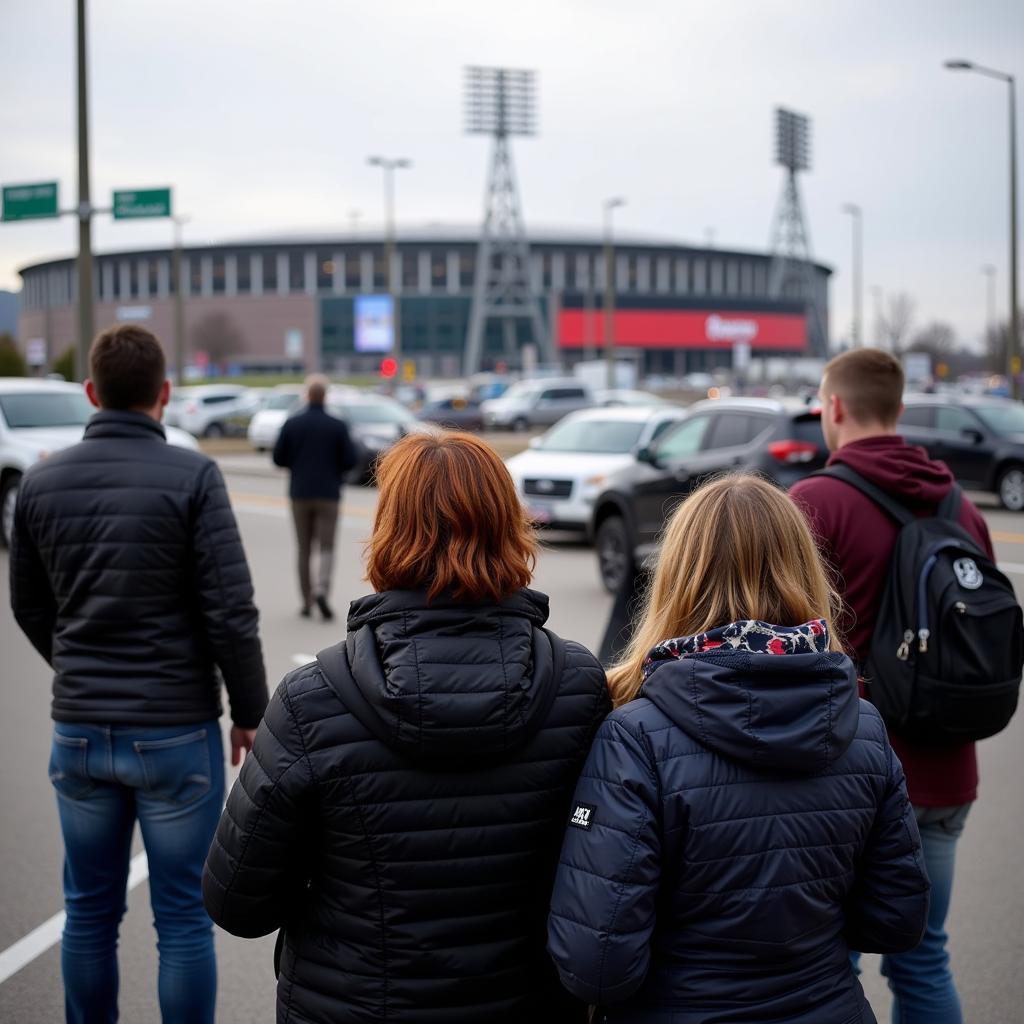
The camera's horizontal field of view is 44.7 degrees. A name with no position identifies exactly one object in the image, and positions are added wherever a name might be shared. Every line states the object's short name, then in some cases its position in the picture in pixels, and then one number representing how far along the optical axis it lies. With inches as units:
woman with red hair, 80.5
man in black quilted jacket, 124.1
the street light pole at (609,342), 1875.0
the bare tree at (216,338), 3941.9
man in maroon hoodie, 121.2
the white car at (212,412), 1576.0
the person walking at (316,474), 416.8
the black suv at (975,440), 721.0
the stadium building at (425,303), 4067.4
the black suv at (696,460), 446.3
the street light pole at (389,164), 2134.6
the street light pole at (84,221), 658.8
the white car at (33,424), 570.9
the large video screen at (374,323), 3577.8
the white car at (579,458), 588.1
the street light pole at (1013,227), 1046.4
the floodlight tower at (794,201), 3806.6
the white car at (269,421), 1291.8
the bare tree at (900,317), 3292.3
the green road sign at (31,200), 759.7
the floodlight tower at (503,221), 3169.3
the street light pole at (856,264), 2437.3
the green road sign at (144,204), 733.9
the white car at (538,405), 1640.0
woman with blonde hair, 78.9
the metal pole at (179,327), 1844.4
